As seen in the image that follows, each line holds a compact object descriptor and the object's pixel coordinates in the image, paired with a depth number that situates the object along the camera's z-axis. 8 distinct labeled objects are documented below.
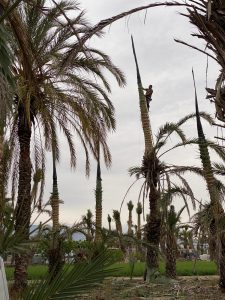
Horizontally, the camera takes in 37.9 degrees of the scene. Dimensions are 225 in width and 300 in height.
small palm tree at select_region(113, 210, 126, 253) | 25.29
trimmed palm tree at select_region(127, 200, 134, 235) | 33.90
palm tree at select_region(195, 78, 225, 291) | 9.18
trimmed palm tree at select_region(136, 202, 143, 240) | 30.97
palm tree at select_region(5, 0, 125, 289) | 9.47
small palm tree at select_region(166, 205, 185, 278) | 12.62
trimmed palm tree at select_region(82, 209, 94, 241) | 27.48
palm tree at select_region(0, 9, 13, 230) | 4.03
